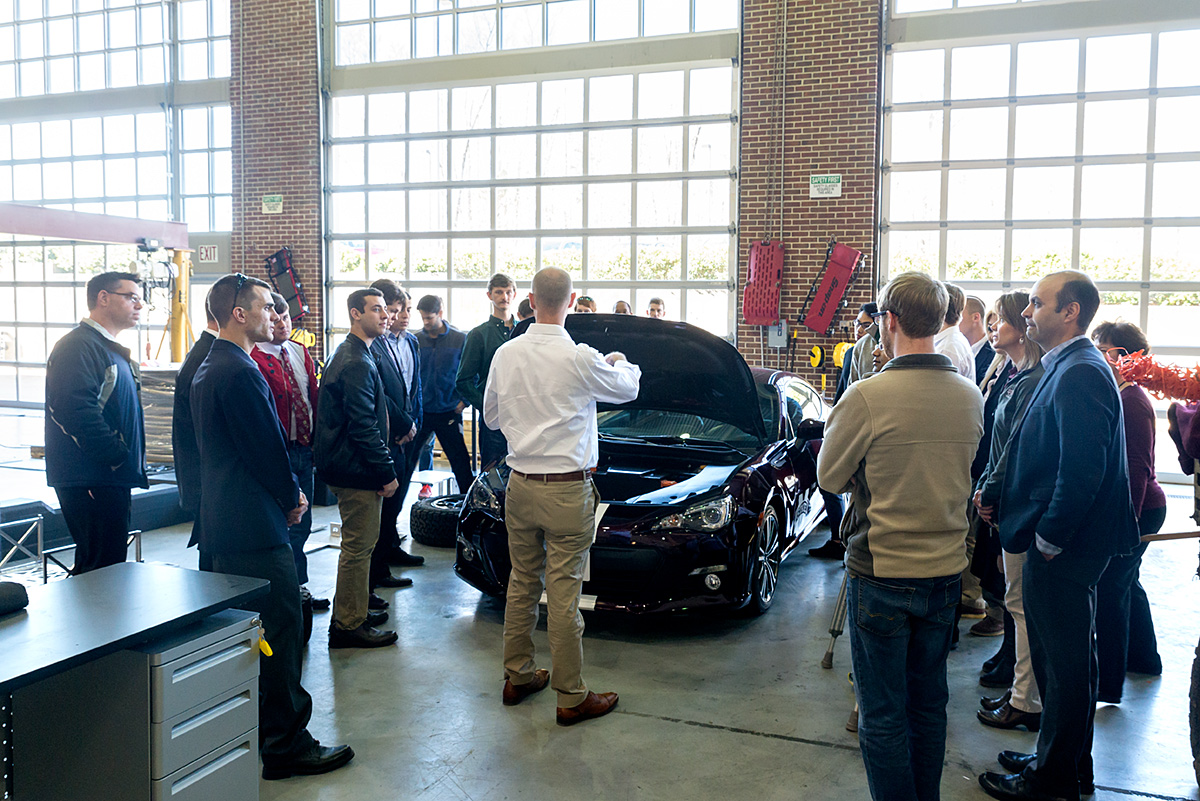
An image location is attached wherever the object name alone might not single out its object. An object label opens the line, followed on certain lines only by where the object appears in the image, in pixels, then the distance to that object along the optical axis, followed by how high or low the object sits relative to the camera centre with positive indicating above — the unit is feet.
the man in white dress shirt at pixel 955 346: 16.39 -0.63
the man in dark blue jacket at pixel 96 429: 13.37 -1.82
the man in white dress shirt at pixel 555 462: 11.98 -2.05
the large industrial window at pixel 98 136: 44.21 +8.92
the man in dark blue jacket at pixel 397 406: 15.58 -1.76
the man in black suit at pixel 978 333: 18.72 -0.45
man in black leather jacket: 13.85 -2.19
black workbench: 7.11 -2.79
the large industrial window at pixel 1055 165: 30.96 +5.31
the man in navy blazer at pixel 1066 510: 9.09 -2.06
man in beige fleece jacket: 8.23 -1.94
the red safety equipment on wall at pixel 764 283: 33.91 +1.06
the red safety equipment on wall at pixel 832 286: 32.96 +0.94
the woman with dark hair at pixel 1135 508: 11.50 -2.65
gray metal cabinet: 7.98 -3.83
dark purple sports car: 14.62 -3.12
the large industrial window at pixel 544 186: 36.09 +5.35
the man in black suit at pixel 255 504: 10.23 -2.27
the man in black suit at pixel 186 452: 11.49 -1.87
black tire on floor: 21.62 -5.15
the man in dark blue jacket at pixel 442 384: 21.36 -1.76
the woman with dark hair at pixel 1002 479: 10.93 -2.04
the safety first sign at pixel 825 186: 33.14 +4.63
